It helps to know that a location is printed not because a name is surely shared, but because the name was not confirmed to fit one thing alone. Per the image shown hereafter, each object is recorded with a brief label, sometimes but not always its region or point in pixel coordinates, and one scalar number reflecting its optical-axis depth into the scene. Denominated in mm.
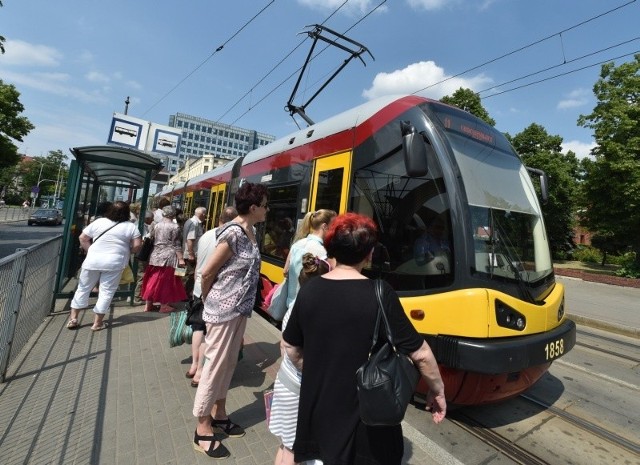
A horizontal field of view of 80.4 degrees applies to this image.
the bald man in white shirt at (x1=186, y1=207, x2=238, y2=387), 3529
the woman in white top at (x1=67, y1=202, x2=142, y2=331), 4922
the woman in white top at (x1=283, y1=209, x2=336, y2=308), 2826
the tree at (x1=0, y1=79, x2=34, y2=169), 23766
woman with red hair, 1617
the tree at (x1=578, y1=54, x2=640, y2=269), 19641
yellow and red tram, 3057
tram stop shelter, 5996
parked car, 30656
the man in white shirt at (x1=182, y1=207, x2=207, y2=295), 5195
